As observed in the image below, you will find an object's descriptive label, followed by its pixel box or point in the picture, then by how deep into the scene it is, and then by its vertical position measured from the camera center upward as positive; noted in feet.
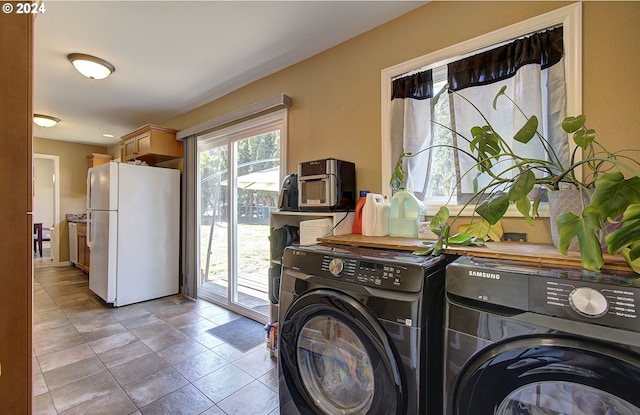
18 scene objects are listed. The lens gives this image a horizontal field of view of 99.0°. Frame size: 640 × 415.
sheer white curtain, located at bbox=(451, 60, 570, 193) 4.59 +1.82
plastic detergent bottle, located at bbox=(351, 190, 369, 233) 6.20 -0.12
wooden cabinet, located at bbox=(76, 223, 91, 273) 15.30 -2.59
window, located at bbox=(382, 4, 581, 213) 5.06 +2.13
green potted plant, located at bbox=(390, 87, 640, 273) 2.41 +0.08
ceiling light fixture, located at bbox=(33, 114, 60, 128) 13.02 +4.17
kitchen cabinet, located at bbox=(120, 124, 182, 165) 11.99 +2.85
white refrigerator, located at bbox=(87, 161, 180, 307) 10.55 -1.04
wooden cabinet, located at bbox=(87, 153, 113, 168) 18.16 +3.19
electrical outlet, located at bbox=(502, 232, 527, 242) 4.83 -0.50
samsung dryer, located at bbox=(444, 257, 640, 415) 2.14 -1.15
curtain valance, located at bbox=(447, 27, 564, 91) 4.64 +2.74
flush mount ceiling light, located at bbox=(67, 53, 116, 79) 7.88 +4.17
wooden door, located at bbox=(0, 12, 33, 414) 3.74 -0.10
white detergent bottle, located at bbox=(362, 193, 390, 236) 5.61 -0.19
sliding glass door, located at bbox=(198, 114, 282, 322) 9.68 -0.18
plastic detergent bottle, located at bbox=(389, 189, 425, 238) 5.49 -0.12
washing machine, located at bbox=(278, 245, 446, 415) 3.11 -1.59
